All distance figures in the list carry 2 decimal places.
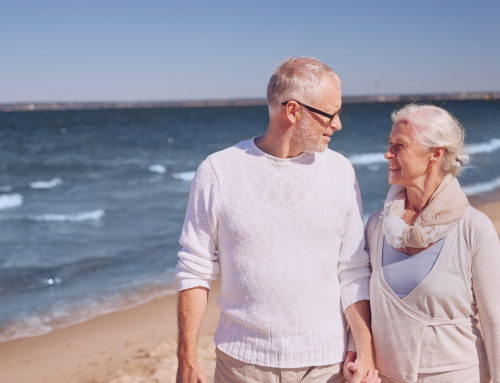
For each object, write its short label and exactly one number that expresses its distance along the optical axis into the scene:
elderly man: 2.14
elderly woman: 2.11
